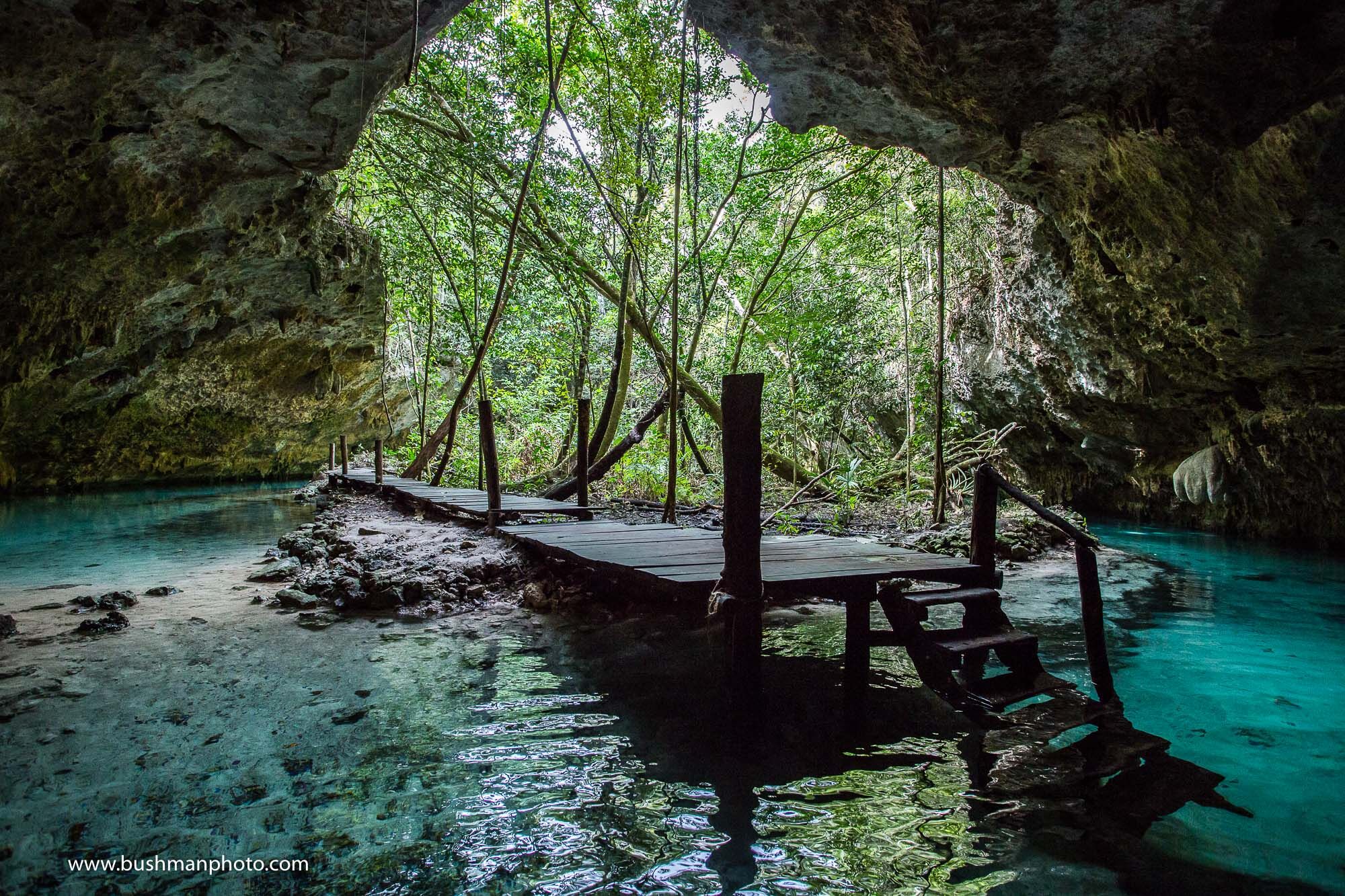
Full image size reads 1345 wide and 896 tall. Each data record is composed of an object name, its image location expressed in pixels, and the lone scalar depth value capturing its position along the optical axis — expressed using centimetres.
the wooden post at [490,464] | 726
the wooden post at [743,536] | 329
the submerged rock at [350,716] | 338
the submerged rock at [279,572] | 661
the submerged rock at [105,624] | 461
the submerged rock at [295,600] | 552
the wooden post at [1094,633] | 359
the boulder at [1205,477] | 873
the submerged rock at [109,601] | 527
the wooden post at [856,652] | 377
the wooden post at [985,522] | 406
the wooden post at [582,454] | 725
